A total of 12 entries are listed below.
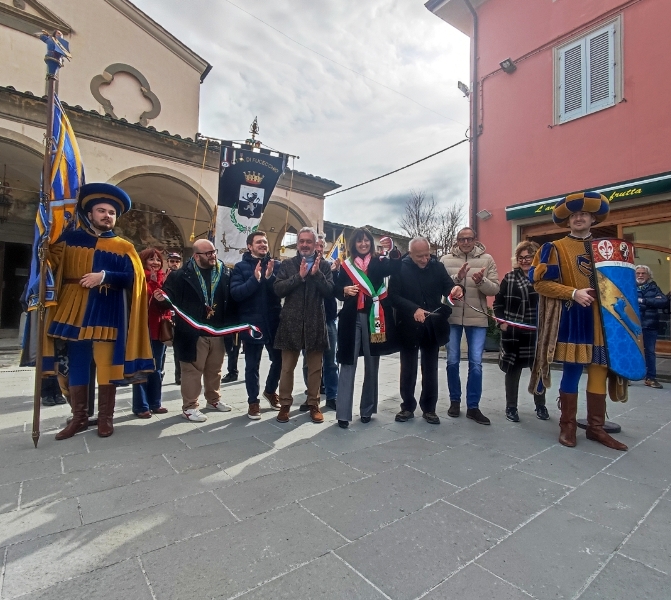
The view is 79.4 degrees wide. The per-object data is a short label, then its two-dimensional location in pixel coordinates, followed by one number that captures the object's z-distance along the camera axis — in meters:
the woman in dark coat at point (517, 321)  4.06
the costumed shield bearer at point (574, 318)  3.24
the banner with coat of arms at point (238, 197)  6.98
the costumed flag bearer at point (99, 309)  3.27
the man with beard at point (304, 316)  3.81
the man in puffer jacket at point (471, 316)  4.02
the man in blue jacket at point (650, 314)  5.74
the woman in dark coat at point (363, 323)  3.77
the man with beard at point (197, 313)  3.94
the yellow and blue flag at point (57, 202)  3.07
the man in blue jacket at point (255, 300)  3.99
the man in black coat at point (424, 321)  3.86
